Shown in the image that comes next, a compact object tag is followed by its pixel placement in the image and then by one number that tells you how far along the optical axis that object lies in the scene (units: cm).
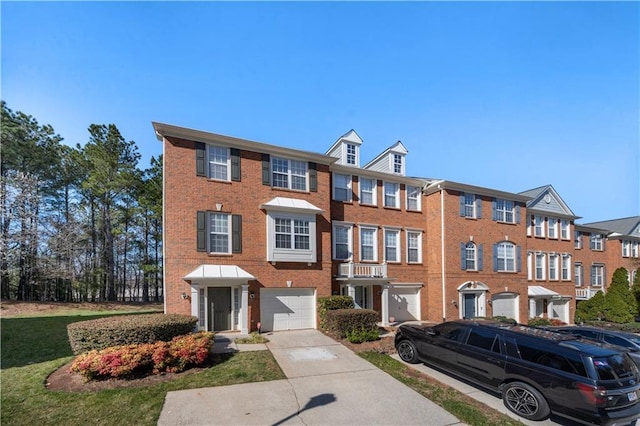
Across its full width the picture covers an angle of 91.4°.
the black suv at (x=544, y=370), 595
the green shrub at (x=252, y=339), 1181
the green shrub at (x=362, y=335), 1210
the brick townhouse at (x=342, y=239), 1326
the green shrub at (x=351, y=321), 1284
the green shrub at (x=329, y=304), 1421
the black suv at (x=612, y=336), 1239
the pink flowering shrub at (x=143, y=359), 750
